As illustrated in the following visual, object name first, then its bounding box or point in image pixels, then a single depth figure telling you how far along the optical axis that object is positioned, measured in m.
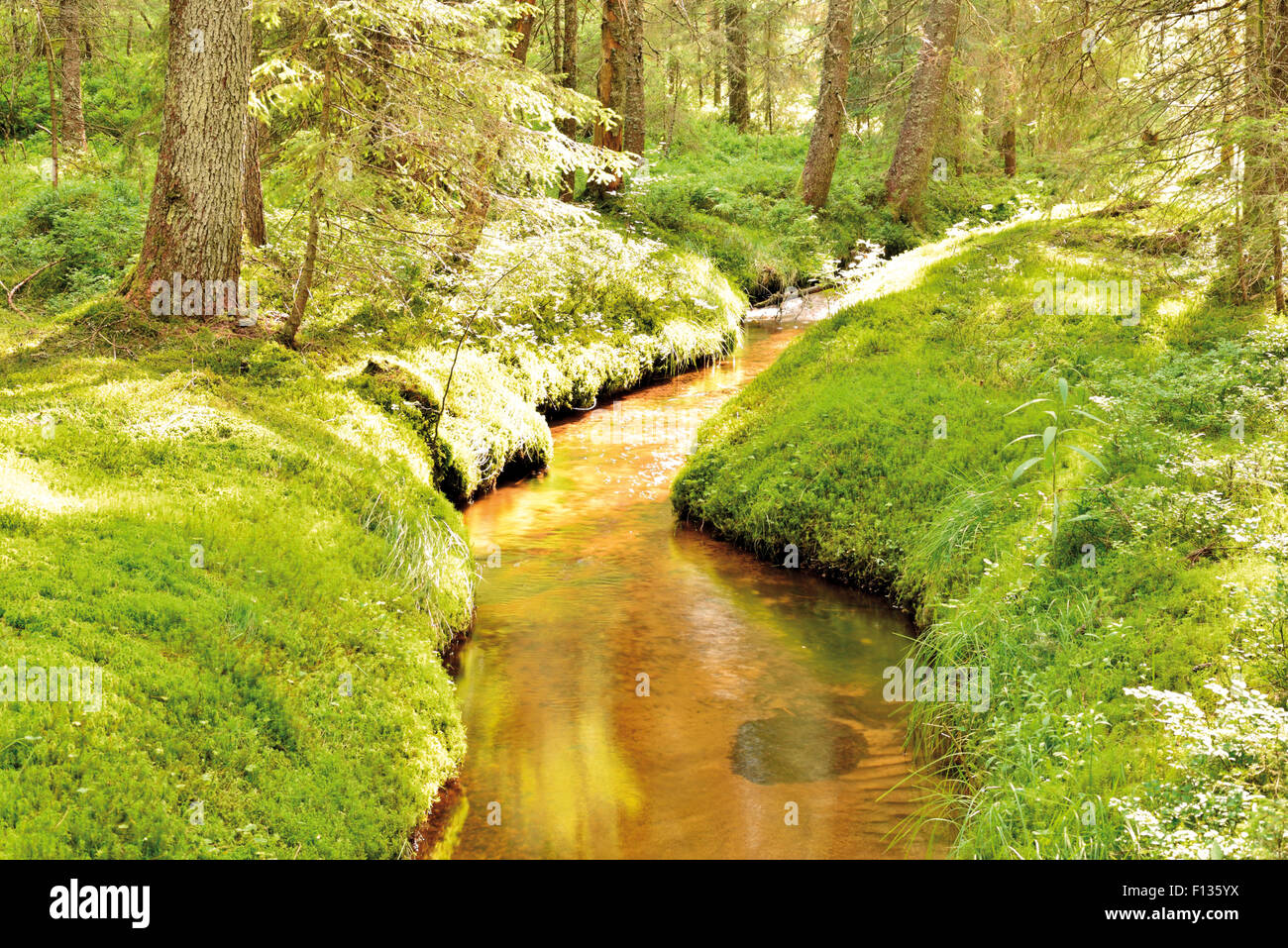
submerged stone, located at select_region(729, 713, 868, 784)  5.72
